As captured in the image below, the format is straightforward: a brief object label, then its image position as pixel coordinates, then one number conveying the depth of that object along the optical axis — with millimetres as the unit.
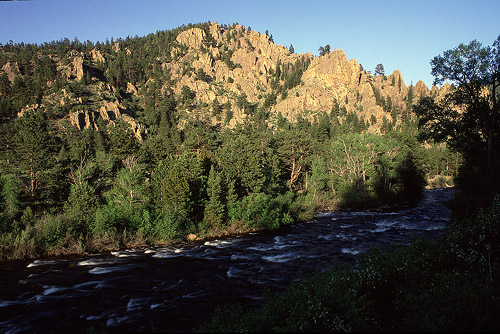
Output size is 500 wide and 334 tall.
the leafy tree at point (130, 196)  28445
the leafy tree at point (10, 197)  25812
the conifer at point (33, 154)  31672
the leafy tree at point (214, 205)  31434
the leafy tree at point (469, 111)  20031
